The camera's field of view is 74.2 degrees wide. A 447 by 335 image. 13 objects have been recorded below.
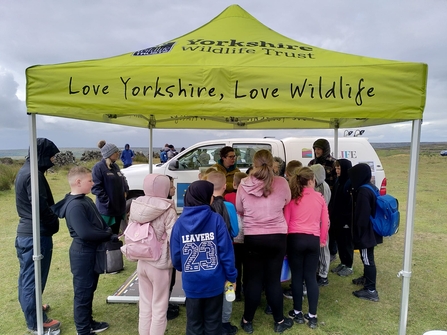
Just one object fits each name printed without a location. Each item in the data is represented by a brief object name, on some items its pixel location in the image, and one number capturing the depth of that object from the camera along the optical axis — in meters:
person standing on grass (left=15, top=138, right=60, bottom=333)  2.76
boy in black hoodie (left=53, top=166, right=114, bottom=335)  2.50
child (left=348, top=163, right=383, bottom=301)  3.30
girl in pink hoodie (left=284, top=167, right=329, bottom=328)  2.84
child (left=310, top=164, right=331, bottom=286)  3.43
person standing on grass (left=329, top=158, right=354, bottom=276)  3.88
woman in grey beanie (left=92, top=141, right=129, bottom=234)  4.08
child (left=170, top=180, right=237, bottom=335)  2.20
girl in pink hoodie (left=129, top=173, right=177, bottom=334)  2.40
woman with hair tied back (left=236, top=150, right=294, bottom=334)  2.65
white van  6.60
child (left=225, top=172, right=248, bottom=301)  2.82
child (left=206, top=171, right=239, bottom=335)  2.57
